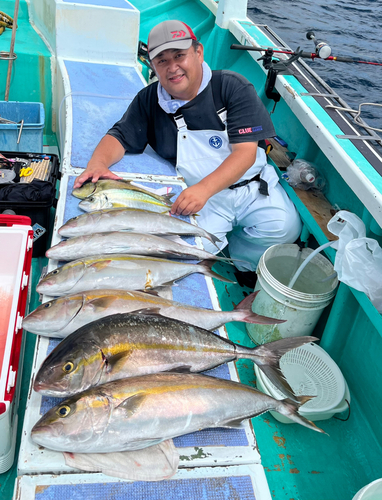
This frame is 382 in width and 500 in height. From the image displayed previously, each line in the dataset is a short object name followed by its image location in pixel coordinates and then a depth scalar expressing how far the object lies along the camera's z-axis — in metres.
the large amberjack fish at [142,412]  1.34
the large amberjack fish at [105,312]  1.73
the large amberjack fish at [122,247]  2.15
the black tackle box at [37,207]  3.15
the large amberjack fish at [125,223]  2.32
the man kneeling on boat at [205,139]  2.84
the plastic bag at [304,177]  3.61
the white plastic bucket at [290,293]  3.00
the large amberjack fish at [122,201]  2.56
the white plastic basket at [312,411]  2.57
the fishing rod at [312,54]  3.86
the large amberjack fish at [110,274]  1.95
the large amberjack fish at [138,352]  1.47
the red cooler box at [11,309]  1.66
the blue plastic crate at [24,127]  4.12
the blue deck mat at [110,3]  4.85
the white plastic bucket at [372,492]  1.78
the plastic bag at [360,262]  2.56
